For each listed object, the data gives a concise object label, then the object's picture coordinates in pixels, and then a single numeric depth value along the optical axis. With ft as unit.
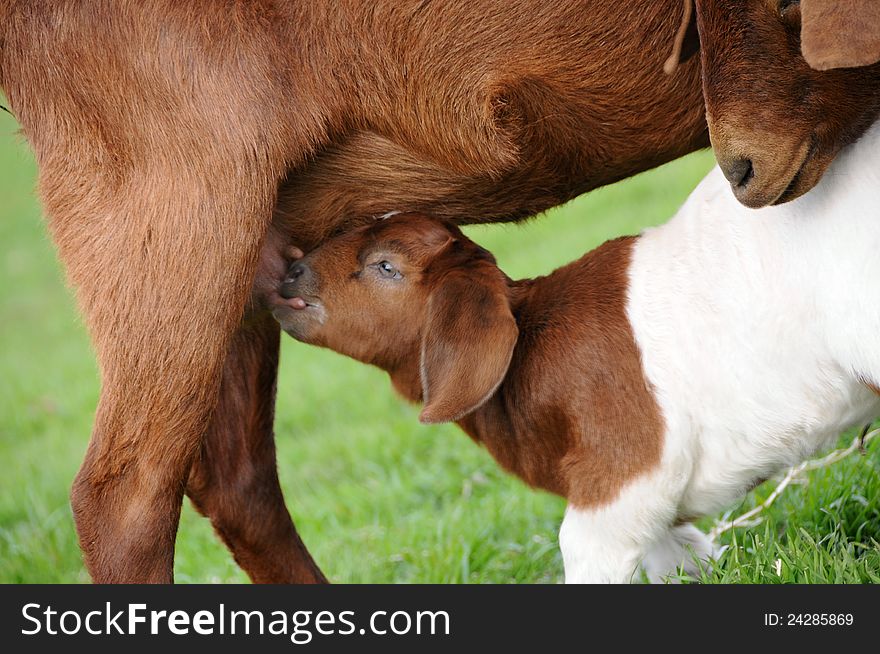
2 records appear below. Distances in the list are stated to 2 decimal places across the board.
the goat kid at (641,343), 19.19
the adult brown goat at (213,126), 20.26
